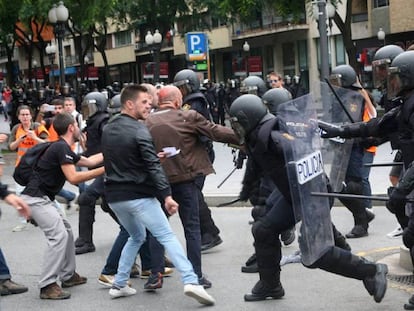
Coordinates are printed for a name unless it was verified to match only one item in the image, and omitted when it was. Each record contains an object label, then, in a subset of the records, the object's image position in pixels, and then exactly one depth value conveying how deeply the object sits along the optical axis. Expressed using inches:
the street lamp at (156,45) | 1174.9
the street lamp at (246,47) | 2050.9
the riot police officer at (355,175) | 361.1
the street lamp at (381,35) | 1649.5
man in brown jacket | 285.4
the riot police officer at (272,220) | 247.1
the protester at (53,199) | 286.2
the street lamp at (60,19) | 849.5
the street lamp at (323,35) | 684.5
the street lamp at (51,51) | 2033.6
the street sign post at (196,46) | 890.7
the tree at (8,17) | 1002.1
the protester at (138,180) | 260.5
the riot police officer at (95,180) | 363.9
